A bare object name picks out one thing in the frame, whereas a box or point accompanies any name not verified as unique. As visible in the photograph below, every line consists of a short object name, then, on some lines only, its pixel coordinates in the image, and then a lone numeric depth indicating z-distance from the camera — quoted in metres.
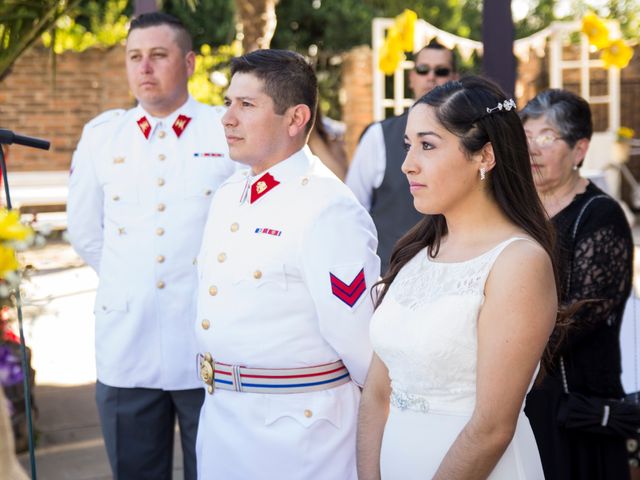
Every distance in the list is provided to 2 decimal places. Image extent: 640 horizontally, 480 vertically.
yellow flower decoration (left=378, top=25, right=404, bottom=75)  8.04
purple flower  1.54
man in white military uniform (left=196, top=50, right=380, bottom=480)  2.68
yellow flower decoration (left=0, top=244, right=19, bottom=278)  1.35
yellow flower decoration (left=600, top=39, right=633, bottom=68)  6.21
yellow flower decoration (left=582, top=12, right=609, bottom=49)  6.07
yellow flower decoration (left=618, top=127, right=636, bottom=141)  13.81
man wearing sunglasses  4.46
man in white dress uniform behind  3.37
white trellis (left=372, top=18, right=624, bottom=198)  12.40
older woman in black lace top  3.10
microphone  2.80
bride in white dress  2.12
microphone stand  2.37
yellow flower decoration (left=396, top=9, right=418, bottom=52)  8.12
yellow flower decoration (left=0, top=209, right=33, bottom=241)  1.36
